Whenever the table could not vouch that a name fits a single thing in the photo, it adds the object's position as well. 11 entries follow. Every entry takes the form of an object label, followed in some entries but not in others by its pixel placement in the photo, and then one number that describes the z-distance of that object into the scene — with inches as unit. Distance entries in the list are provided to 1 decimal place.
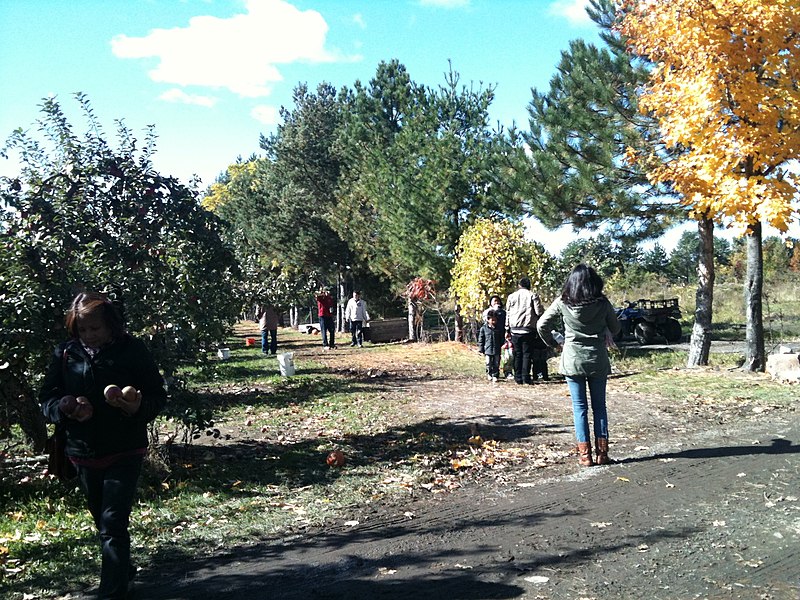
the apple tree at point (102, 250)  220.8
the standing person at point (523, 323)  441.7
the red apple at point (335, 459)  257.4
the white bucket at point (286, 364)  529.3
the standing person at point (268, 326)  747.4
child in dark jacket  472.1
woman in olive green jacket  241.6
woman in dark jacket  138.9
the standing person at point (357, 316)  865.5
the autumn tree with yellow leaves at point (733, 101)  398.9
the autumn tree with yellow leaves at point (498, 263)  624.1
